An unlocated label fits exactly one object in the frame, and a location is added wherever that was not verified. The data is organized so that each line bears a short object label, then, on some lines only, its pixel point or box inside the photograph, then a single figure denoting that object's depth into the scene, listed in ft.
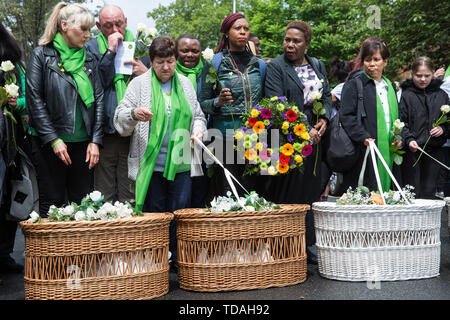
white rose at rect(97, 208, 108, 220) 13.33
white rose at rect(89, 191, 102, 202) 13.85
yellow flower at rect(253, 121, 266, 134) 15.44
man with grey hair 17.11
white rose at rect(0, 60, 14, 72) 15.18
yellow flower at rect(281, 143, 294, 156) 15.61
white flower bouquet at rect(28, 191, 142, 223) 13.08
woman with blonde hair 15.30
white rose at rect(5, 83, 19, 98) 14.93
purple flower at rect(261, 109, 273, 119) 15.53
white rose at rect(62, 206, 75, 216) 13.08
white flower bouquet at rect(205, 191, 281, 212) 14.24
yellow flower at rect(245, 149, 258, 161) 15.49
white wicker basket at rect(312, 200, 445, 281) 14.70
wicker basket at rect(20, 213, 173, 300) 12.66
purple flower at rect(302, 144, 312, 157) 15.81
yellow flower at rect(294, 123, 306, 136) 15.72
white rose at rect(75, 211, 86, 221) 12.94
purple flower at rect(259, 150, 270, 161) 15.67
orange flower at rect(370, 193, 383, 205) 15.13
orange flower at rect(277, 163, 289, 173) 15.65
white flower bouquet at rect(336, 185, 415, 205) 15.25
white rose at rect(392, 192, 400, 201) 15.26
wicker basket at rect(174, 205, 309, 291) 13.84
